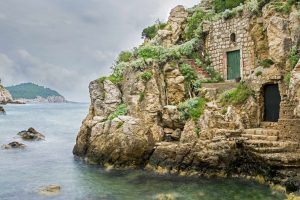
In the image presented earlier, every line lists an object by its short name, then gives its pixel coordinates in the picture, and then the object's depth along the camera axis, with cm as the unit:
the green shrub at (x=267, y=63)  2215
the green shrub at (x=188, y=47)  2791
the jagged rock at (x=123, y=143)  2208
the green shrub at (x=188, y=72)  2548
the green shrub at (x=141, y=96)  2381
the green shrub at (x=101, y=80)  2662
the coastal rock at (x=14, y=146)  3153
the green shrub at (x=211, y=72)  2678
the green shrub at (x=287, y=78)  1986
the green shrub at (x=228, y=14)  2656
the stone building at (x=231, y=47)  2559
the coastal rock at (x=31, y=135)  3684
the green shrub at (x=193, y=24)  2984
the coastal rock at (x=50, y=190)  1756
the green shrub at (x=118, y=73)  2645
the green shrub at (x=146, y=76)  2422
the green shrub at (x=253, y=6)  2488
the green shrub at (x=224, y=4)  2852
